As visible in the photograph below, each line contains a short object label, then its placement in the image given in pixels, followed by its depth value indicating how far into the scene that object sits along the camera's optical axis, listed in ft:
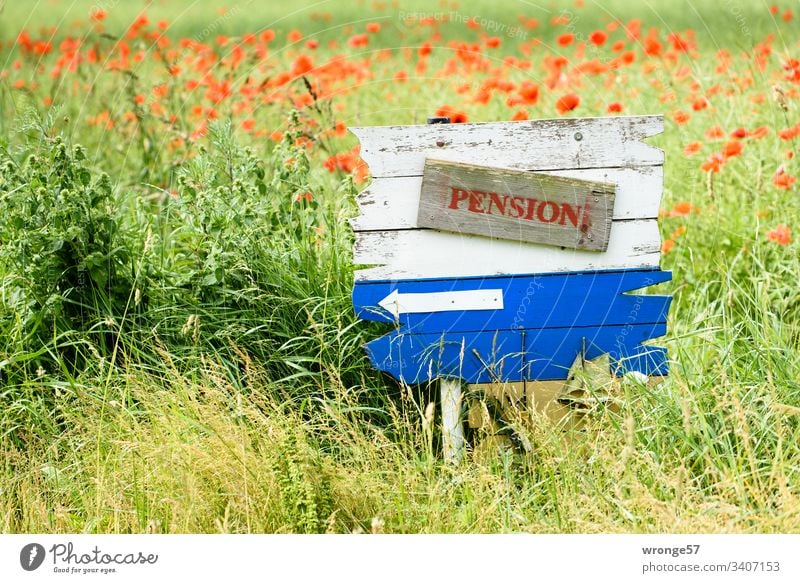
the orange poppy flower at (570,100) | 20.86
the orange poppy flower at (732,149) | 21.29
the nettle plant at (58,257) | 17.26
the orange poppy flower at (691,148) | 22.67
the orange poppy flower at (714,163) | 21.57
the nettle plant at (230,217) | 17.78
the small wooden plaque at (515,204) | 15.84
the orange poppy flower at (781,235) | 20.13
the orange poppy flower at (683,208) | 22.19
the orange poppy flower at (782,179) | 20.54
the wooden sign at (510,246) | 15.85
